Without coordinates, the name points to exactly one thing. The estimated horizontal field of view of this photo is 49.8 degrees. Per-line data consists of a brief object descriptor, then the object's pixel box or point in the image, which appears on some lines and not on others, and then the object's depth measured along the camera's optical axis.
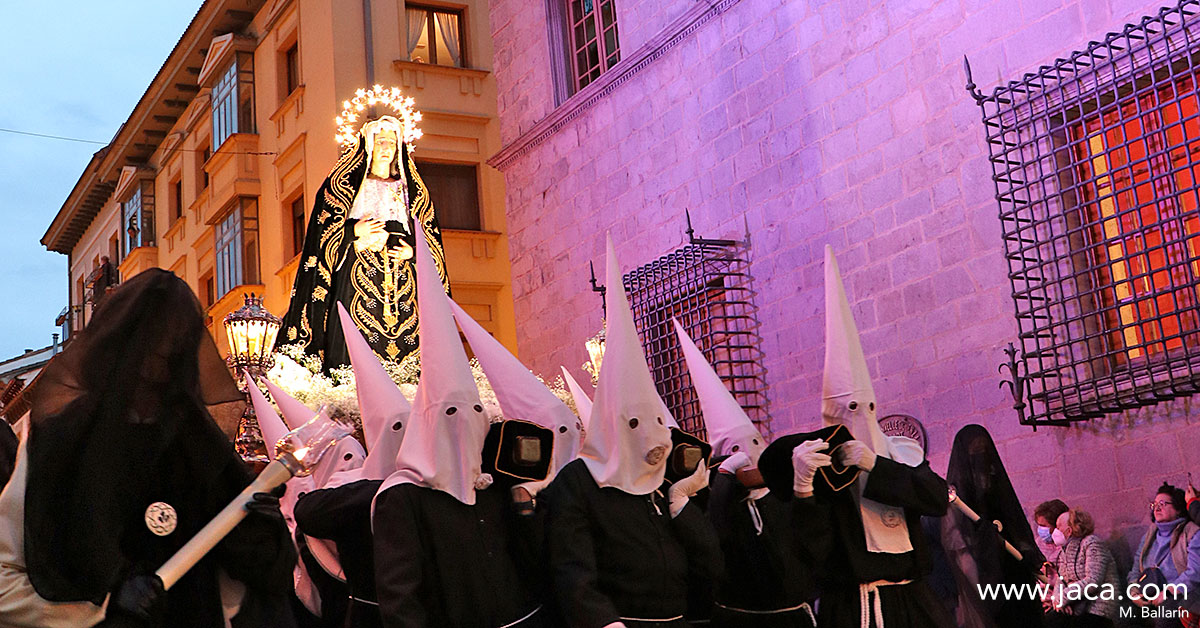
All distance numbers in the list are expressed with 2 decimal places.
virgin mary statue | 12.29
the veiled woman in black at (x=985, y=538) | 5.87
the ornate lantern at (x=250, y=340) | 9.79
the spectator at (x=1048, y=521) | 7.41
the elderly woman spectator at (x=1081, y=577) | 6.96
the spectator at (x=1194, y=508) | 6.34
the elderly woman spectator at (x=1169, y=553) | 6.42
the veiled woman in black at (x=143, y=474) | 3.20
